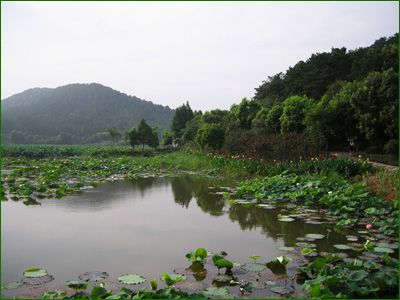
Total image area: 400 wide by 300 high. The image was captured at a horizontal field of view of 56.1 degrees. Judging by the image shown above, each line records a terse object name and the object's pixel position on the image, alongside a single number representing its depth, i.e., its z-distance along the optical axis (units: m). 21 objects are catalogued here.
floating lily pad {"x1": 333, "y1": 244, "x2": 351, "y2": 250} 5.26
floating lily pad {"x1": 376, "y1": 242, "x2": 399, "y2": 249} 5.23
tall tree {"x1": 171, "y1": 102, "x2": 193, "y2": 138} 39.03
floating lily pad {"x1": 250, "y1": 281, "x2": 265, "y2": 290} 3.98
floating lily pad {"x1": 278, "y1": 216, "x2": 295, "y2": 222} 6.88
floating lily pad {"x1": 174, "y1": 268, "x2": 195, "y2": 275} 4.47
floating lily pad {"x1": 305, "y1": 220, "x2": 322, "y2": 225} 6.75
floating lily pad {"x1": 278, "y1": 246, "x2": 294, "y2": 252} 5.30
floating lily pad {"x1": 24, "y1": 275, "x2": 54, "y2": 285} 4.25
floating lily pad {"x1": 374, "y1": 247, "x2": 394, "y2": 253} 4.94
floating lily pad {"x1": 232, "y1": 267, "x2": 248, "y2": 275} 4.41
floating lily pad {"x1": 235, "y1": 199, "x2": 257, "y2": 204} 8.77
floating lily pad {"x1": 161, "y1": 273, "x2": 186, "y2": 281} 3.92
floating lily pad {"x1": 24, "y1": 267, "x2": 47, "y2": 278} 4.39
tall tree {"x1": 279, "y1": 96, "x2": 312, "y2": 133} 19.03
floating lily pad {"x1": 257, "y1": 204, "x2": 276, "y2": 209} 8.24
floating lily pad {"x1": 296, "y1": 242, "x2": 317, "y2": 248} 5.35
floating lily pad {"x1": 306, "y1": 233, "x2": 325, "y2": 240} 5.81
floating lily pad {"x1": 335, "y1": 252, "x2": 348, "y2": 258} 4.93
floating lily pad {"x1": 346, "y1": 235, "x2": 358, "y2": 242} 5.69
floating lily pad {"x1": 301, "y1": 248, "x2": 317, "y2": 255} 4.90
